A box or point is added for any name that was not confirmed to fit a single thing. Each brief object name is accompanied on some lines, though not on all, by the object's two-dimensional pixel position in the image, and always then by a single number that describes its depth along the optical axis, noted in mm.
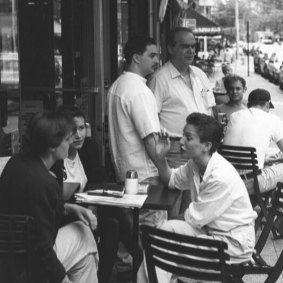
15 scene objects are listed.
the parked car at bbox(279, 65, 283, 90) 28202
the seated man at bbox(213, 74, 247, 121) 8773
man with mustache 6598
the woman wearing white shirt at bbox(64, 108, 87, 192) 5414
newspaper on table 4711
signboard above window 28828
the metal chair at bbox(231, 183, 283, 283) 4469
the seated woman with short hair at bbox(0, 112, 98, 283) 3939
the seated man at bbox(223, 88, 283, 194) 6930
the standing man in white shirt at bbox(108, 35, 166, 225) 5680
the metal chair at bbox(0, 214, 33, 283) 3832
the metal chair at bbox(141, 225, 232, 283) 3818
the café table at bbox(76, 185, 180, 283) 4902
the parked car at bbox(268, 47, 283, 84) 31994
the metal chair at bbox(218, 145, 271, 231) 6820
